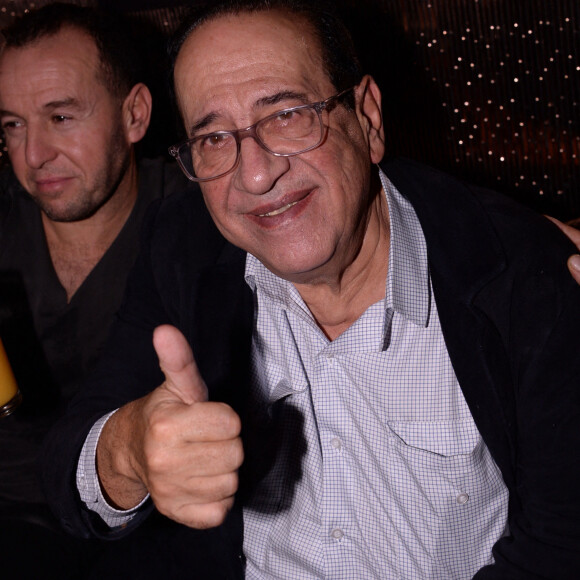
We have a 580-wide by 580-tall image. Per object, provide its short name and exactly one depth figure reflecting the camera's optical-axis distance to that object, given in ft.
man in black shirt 2.70
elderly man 1.77
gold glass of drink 2.20
